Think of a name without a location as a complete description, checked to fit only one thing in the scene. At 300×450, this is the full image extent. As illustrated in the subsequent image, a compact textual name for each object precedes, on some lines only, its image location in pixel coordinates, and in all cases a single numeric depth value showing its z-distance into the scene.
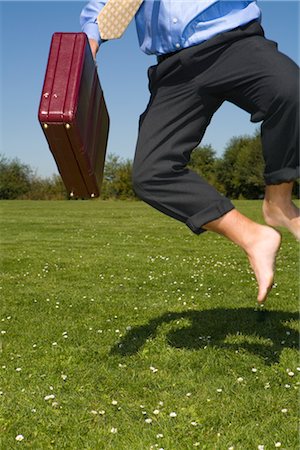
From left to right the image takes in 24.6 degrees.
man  4.44
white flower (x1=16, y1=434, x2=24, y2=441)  4.39
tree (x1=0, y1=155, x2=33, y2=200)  70.81
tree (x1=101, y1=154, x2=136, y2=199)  70.38
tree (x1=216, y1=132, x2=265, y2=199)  83.31
